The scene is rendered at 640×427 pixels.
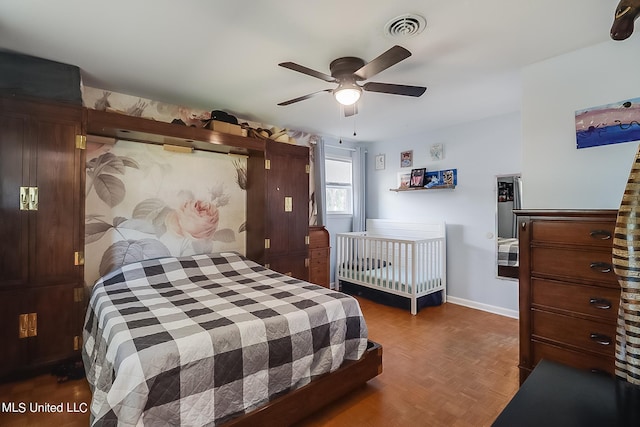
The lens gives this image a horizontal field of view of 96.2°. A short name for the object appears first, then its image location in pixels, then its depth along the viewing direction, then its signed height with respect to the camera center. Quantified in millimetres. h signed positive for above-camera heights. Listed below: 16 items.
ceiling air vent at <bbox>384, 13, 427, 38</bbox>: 1692 +1159
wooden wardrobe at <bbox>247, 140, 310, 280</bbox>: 3273 +86
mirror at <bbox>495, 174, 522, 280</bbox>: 3361 -131
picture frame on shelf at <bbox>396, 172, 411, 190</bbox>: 4432 +543
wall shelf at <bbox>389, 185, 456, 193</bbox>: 3919 +386
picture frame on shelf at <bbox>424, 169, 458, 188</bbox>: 3936 +512
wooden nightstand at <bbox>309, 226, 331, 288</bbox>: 3938 -558
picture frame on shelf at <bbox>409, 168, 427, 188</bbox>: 4207 +552
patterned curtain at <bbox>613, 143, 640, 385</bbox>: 816 -150
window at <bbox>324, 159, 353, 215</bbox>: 4711 +492
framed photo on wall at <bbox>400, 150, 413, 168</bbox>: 4438 +874
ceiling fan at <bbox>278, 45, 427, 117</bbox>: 1941 +943
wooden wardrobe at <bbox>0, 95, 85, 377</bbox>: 2057 -115
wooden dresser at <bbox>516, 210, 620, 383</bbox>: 1636 -463
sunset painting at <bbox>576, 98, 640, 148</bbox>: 1868 +608
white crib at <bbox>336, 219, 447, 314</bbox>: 3611 -618
